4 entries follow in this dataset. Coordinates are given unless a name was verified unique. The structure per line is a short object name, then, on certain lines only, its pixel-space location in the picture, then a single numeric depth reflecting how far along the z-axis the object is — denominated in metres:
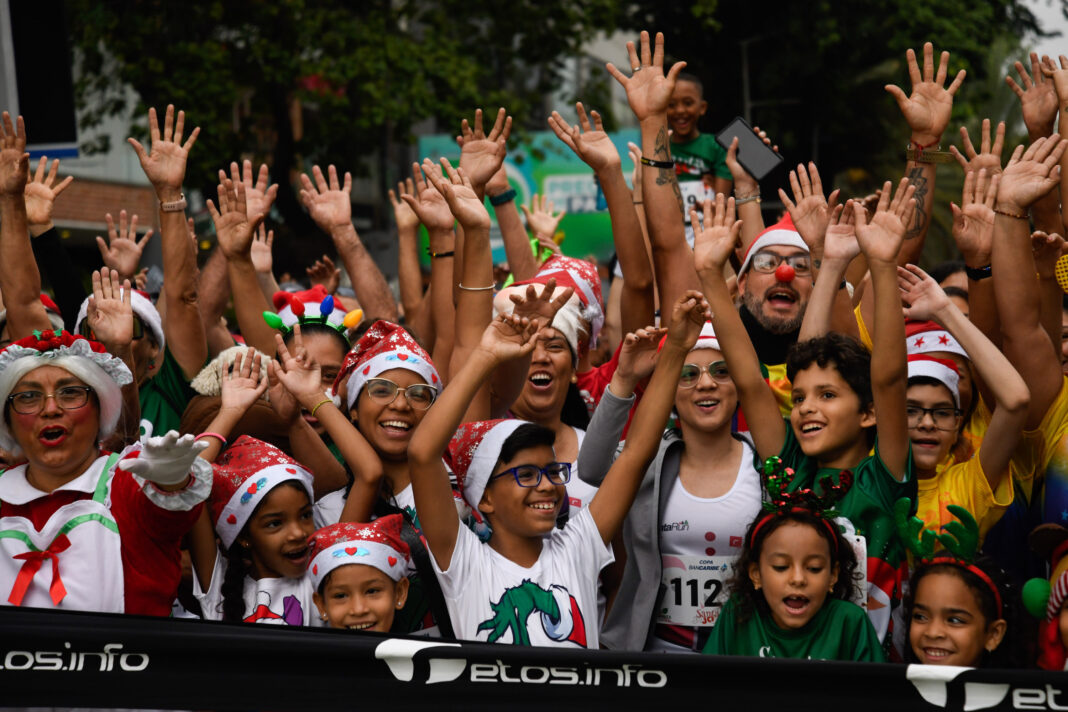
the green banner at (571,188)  37.41
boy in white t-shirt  7.41
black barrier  6.11
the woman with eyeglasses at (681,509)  8.03
